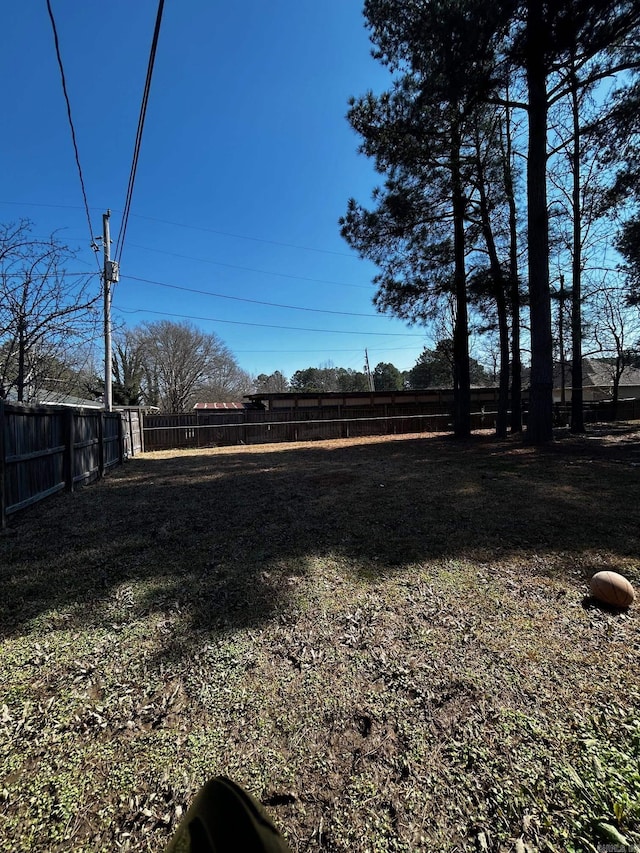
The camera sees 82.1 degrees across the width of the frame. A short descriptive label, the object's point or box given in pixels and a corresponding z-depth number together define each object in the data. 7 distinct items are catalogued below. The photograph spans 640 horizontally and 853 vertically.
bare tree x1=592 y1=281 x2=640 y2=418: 13.01
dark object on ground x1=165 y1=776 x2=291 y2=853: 0.80
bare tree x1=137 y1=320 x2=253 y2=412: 27.80
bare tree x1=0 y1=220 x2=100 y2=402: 5.80
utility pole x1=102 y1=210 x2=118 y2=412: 9.52
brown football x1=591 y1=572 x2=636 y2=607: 2.11
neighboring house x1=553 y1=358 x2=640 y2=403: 27.73
